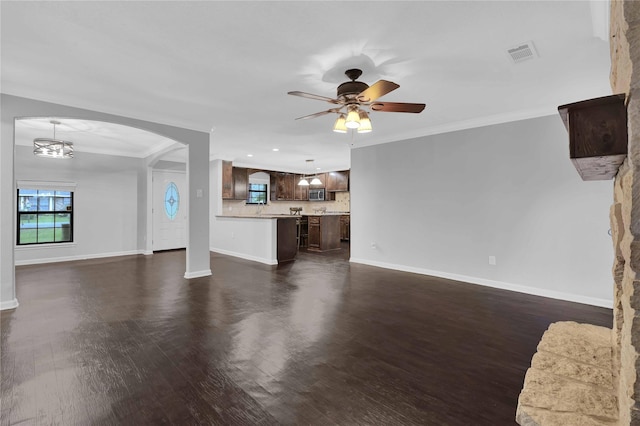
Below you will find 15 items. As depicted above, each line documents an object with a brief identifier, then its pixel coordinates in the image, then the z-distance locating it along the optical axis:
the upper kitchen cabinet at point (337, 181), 9.81
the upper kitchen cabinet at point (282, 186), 9.98
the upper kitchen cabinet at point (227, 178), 8.19
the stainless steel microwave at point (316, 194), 10.36
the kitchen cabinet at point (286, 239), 6.45
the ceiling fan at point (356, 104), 2.92
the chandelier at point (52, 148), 4.69
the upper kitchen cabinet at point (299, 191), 10.43
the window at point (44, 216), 6.19
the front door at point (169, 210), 7.89
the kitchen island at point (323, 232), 8.21
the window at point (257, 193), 9.56
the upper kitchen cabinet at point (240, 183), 8.62
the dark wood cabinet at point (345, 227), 9.86
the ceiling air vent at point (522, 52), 2.57
